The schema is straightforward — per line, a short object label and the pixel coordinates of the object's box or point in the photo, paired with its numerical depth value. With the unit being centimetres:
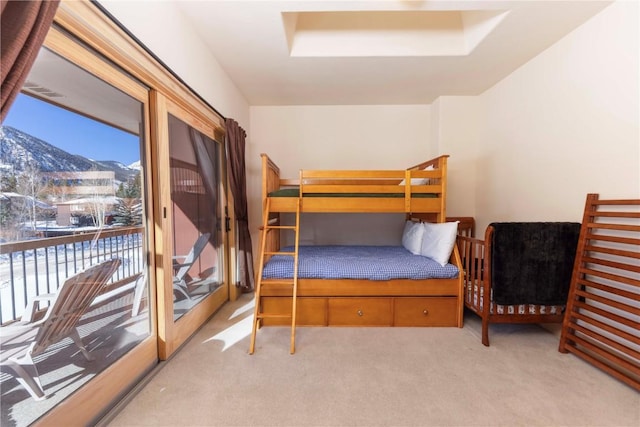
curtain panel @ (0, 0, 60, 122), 77
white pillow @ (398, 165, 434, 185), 272
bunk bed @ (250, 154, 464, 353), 230
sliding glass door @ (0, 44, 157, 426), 108
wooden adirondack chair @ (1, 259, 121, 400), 111
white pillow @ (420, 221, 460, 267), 234
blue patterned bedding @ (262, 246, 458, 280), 229
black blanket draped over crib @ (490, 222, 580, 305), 193
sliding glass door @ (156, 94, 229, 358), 180
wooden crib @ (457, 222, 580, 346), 193
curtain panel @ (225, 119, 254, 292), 264
